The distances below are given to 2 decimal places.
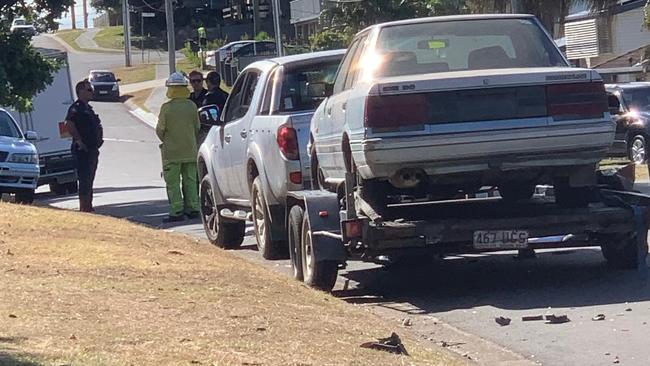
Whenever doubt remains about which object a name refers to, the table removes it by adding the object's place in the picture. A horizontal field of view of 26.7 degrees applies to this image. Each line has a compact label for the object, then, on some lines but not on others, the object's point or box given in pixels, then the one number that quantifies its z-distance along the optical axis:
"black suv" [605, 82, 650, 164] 27.38
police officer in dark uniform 18.11
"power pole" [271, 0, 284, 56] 42.00
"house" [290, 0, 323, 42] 69.75
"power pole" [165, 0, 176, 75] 51.66
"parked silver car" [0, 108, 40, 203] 22.45
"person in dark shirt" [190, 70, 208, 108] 18.16
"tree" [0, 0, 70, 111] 22.97
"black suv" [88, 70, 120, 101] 64.62
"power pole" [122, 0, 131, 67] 74.80
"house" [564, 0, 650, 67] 50.00
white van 28.83
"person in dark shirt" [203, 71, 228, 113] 17.55
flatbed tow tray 10.17
